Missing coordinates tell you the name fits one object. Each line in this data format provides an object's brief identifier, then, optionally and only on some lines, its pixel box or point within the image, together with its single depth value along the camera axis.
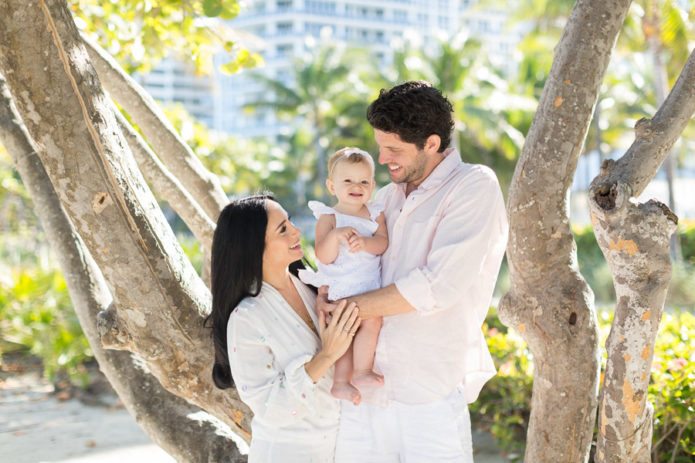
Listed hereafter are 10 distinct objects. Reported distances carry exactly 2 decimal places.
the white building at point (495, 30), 88.31
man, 2.25
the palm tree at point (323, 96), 38.16
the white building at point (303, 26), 78.50
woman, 2.29
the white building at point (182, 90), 88.06
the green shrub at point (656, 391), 3.90
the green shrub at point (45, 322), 8.80
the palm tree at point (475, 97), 28.64
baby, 2.40
